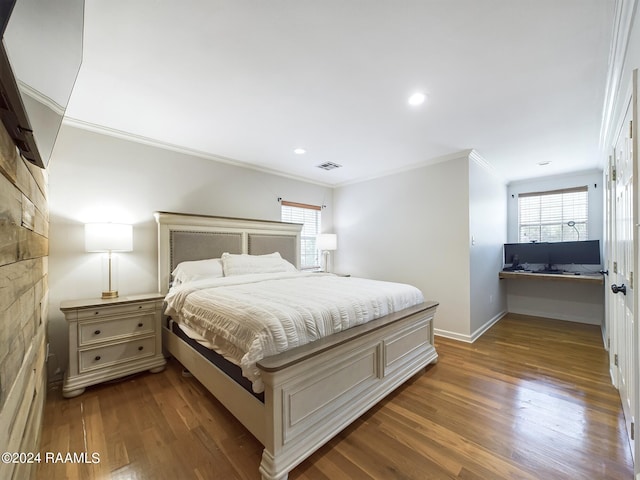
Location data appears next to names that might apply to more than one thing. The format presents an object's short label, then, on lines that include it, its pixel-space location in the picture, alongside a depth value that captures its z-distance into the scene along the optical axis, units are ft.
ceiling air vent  13.13
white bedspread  5.06
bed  4.67
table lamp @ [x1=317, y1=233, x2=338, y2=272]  14.89
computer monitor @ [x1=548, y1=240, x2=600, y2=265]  13.23
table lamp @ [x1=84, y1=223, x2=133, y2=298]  7.93
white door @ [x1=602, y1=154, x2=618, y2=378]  7.61
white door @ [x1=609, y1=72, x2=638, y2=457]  4.66
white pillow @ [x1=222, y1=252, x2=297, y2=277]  10.36
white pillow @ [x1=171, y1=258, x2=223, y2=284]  9.34
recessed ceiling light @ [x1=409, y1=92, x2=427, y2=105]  7.13
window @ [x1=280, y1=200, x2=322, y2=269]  15.23
